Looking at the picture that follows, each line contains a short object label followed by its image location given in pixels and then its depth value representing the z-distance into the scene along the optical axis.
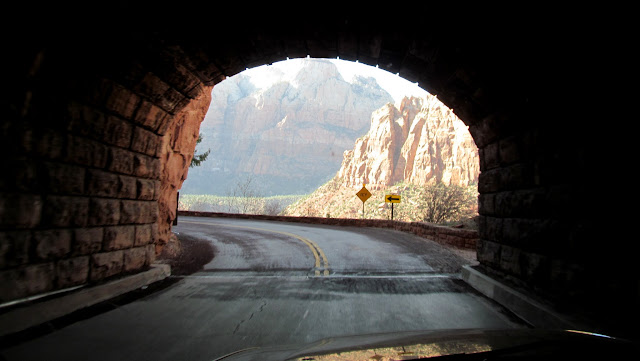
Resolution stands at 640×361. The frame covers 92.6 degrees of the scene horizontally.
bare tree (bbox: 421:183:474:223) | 29.95
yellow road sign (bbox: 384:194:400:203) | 19.29
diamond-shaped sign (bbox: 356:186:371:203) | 21.84
